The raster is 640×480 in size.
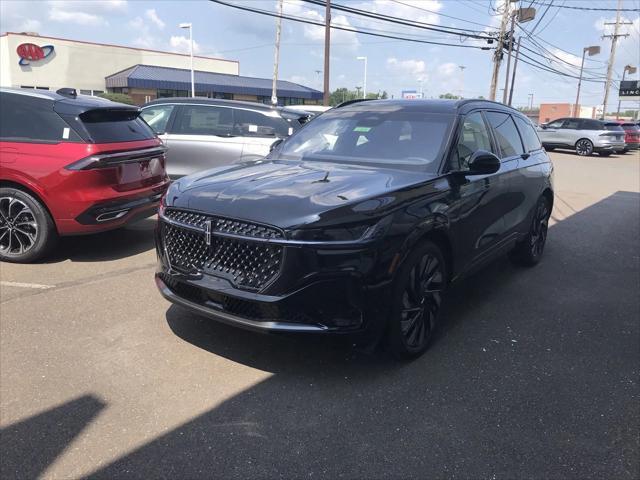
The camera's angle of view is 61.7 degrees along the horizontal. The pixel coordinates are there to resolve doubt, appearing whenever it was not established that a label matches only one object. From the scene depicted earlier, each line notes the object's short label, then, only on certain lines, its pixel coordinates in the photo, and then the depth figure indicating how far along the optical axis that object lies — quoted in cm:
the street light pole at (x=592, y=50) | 5244
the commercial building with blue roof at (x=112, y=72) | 4266
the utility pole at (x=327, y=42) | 2392
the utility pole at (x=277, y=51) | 2739
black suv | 309
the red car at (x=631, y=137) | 2650
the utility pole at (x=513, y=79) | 3869
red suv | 545
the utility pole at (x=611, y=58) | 4916
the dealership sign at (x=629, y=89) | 5422
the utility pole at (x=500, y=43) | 2958
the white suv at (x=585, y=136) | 2358
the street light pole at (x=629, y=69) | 7026
